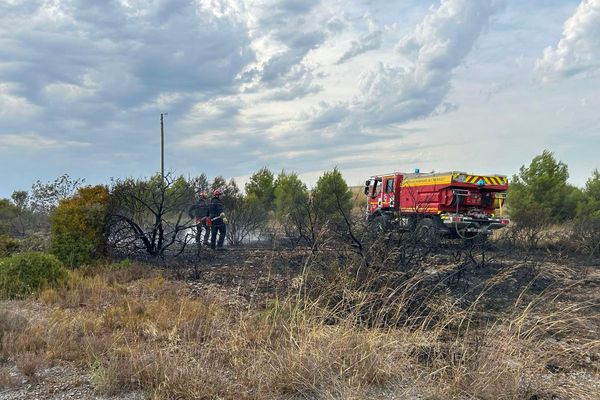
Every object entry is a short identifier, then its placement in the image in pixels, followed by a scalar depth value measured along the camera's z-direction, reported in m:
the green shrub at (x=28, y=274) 7.92
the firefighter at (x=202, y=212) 13.68
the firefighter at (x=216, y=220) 14.21
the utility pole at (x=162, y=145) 36.00
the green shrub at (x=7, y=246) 11.14
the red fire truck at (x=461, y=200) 16.23
